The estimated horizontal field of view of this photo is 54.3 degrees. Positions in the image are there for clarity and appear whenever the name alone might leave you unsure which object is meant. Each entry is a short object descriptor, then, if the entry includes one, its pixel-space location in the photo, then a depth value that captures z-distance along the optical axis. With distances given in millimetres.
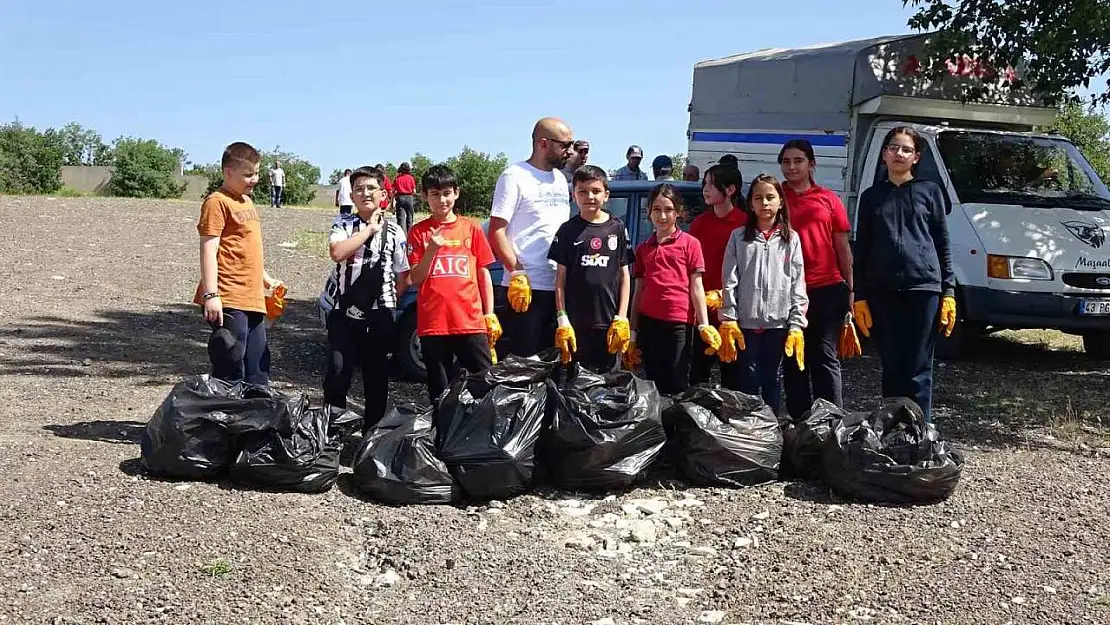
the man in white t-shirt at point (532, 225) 5422
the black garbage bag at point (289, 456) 4781
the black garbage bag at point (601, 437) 4871
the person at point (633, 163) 11828
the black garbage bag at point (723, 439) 5070
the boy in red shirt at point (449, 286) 5305
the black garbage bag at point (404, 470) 4750
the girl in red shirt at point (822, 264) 5652
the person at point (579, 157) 9517
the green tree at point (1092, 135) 19250
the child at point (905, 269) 5527
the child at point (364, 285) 5320
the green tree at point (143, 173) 42000
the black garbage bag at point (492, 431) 4773
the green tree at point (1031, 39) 7566
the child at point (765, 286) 5473
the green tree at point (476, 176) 40438
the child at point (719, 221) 5957
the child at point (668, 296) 5574
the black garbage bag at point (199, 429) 4848
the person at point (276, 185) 30203
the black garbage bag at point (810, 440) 5145
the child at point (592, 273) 5391
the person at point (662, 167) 11602
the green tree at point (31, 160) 41688
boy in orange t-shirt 5223
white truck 8094
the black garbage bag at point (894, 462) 4875
